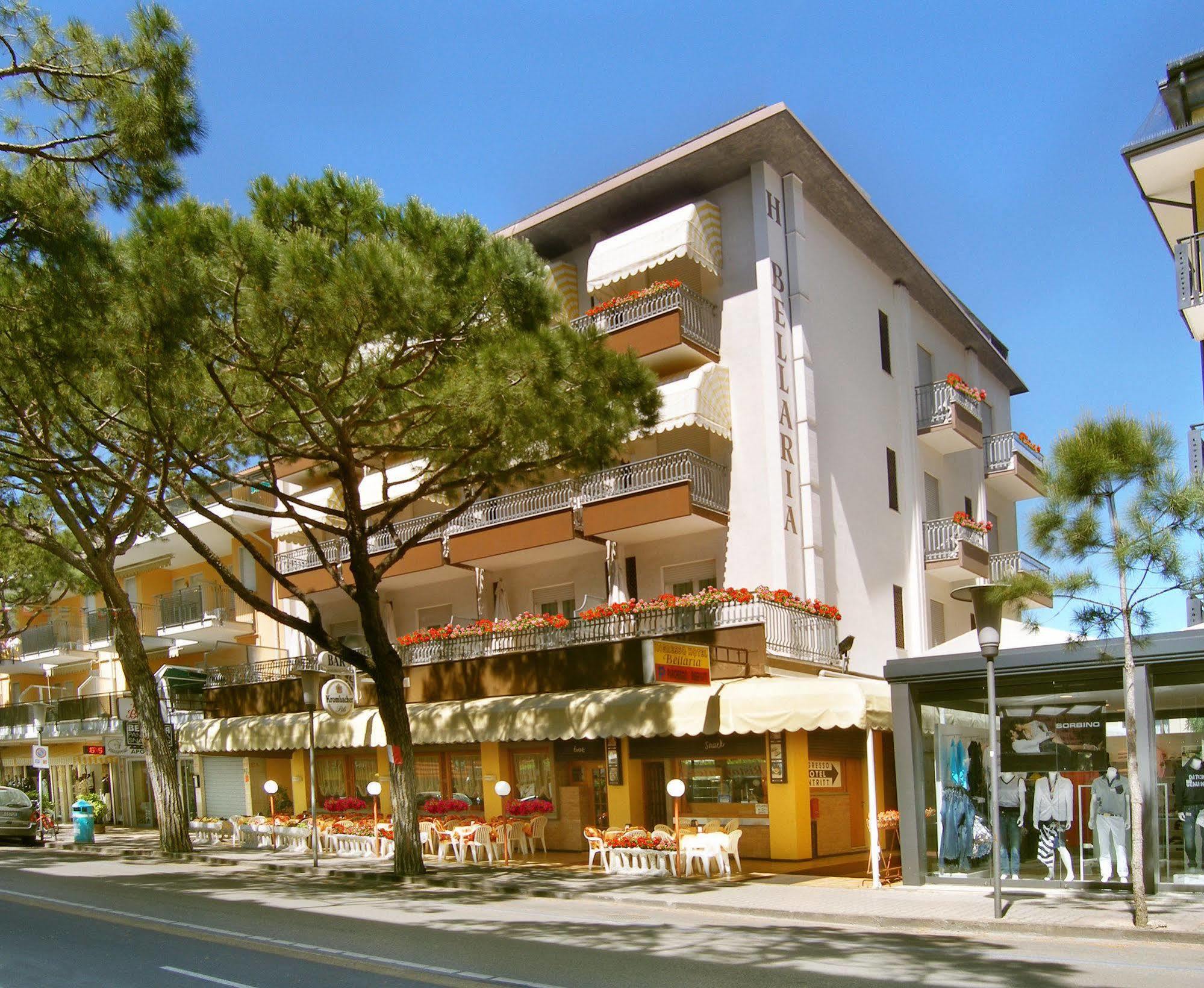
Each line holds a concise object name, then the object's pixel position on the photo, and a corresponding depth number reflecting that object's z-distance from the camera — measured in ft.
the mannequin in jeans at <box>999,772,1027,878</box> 54.24
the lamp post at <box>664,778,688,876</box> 60.85
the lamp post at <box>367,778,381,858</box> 78.64
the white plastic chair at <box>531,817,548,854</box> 77.66
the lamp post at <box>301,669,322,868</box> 71.36
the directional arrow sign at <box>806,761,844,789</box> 70.74
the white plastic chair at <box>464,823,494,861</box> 72.23
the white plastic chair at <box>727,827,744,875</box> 61.98
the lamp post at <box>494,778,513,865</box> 71.82
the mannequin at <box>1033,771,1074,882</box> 53.26
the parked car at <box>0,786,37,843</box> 105.91
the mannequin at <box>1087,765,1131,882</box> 51.55
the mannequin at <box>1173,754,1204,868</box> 49.70
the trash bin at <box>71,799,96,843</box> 101.76
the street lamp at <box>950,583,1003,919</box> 45.73
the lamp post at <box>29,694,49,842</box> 138.62
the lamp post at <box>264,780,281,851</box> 85.40
